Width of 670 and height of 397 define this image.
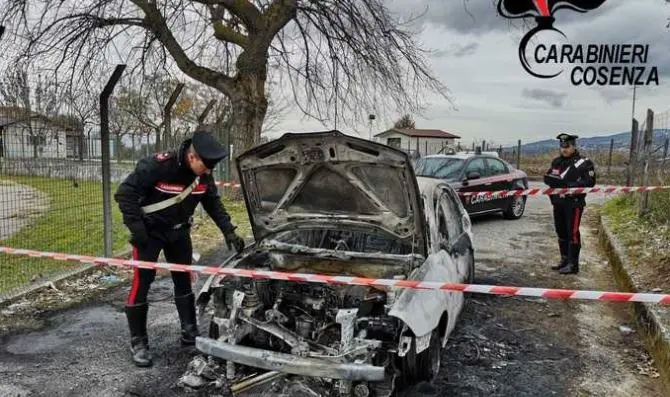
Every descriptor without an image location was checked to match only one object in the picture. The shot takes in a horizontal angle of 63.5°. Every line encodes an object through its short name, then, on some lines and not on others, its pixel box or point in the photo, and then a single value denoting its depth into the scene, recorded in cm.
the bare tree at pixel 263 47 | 1280
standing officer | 708
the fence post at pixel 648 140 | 995
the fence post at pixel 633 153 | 1233
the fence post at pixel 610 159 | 2581
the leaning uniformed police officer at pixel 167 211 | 419
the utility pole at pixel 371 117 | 1405
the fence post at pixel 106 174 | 694
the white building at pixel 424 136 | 3072
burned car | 354
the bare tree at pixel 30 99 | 672
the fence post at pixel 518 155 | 2870
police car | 1033
